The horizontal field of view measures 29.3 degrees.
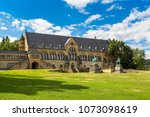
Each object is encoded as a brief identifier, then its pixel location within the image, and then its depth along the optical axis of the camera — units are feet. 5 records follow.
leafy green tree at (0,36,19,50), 371.39
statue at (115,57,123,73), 275.51
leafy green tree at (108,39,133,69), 381.81
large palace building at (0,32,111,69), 310.45
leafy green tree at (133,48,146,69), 415.78
